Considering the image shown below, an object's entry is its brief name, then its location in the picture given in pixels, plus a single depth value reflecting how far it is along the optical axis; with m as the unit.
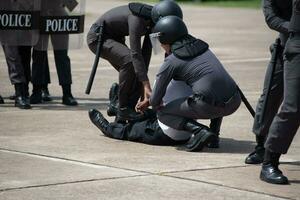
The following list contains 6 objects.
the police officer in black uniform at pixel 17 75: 15.93
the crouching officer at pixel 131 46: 12.95
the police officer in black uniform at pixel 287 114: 10.00
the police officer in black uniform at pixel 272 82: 10.63
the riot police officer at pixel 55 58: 16.44
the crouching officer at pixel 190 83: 12.22
